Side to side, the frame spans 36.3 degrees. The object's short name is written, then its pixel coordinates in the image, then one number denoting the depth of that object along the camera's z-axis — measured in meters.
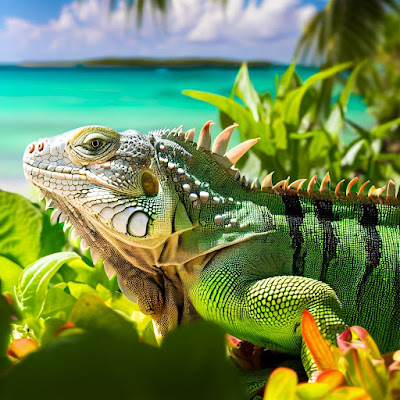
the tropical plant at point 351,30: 3.37
